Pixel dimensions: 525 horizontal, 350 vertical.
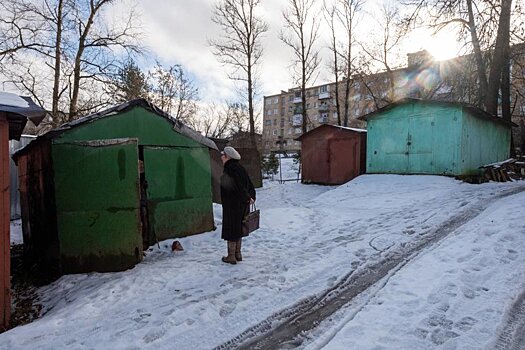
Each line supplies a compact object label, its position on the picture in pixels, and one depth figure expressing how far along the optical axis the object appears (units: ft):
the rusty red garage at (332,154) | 52.09
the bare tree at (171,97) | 87.77
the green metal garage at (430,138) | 39.63
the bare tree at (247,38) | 78.59
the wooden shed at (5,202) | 13.28
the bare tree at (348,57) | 86.48
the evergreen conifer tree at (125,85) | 52.39
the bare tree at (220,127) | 124.44
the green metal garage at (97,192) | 17.92
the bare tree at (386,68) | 89.61
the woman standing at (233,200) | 16.42
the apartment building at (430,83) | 62.44
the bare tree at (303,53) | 83.35
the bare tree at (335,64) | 87.71
